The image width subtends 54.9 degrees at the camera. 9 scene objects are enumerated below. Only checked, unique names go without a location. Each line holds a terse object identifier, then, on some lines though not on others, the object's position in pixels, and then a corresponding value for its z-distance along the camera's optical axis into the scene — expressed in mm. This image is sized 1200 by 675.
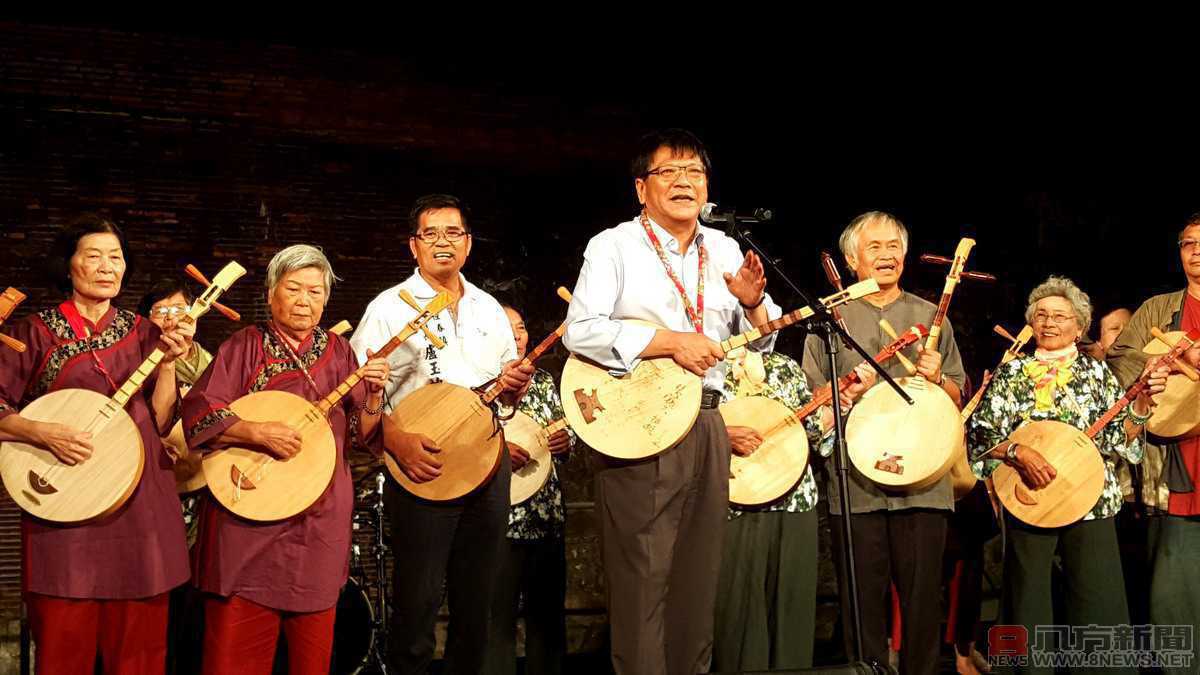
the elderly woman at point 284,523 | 3748
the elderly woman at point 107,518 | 3672
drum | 5238
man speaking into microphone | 3246
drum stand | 5367
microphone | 3405
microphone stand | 3455
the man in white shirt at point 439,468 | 3988
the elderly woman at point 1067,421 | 4590
